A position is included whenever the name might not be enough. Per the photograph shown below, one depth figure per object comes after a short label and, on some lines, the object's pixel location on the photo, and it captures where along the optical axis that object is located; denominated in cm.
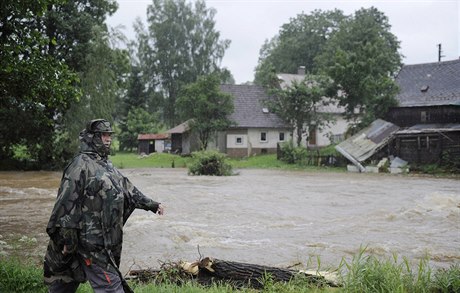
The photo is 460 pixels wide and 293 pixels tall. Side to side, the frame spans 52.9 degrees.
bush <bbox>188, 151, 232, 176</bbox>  3216
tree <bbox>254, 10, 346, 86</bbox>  6898
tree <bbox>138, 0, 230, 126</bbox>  5638
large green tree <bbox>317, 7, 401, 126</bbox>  3891
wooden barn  3284
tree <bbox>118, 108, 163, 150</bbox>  5653
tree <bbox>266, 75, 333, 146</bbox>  4122
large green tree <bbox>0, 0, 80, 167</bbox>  916
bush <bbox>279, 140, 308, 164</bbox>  3900
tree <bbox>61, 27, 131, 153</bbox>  3031
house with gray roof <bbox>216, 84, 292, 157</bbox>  4688
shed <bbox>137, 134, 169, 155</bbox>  5288
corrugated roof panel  3519
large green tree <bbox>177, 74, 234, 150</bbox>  4306
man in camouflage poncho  411
